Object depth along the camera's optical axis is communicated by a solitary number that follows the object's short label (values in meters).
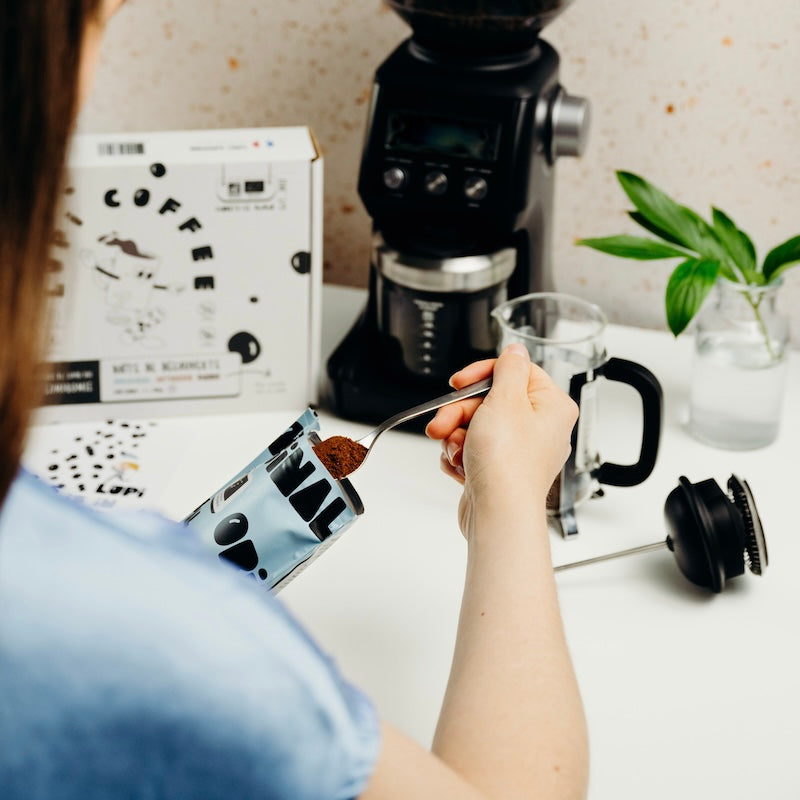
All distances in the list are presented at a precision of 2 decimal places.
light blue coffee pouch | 0.73
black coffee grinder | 1.04
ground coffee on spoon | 0.77
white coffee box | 1.03
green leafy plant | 1.05
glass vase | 1.07
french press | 0.95
